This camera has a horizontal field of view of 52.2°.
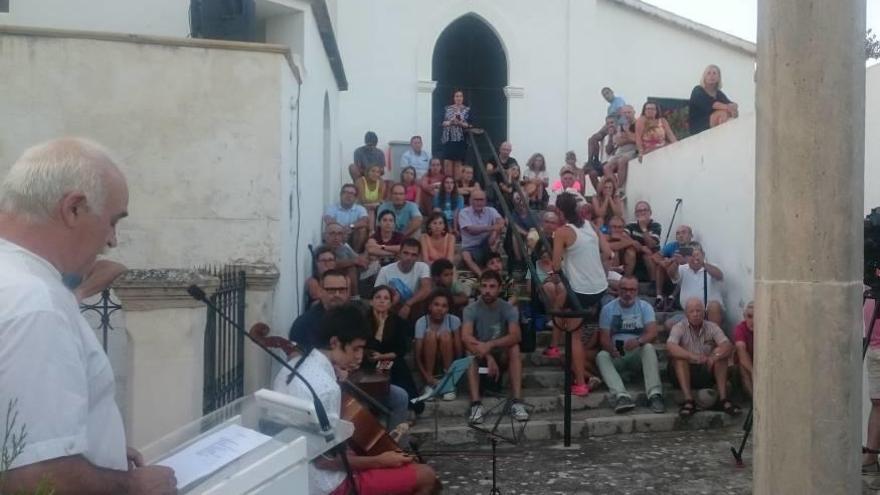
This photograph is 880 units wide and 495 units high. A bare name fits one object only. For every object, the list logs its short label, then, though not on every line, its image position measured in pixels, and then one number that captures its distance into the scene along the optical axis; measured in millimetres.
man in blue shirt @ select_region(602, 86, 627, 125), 14651
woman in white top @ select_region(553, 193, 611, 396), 8875
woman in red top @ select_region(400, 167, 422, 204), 12703
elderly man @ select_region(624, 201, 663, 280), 10992
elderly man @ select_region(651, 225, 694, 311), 10406
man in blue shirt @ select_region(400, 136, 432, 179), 13945
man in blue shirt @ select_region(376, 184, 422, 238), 10922
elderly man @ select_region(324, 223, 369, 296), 9383
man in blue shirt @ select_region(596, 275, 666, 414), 8523
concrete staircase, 7609
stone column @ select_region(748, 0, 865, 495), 3197
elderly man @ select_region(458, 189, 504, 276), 10883
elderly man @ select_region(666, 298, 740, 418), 8406
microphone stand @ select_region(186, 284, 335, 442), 2828
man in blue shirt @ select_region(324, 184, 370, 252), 10516
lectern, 2307
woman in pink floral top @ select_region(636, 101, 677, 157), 13438
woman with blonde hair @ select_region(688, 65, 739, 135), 12773
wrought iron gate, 5324
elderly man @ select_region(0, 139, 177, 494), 1893
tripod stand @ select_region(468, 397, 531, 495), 7535
